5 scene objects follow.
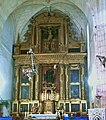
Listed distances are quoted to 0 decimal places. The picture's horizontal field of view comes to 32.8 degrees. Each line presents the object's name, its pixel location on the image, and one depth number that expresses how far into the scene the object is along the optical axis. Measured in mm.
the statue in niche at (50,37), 14725
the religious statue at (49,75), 14119
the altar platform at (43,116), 9854
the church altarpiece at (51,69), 13630
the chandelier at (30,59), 13553
